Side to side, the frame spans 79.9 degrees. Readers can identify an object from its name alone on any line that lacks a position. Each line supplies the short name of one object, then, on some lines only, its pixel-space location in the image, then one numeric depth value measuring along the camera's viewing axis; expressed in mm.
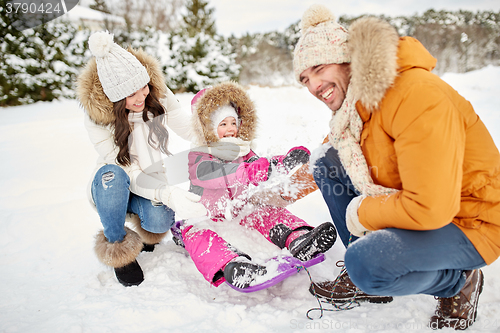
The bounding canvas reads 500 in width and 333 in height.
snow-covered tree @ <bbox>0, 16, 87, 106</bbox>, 5973
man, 1020
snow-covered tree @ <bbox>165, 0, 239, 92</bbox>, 7293
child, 1576
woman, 1689
